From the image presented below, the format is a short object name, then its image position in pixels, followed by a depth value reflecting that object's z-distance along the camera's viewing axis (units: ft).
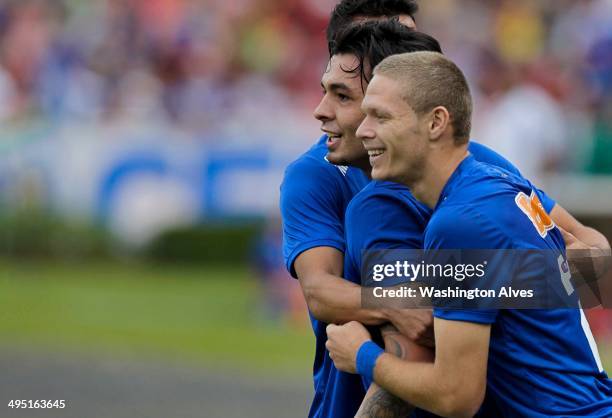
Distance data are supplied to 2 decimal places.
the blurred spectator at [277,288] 92.68
